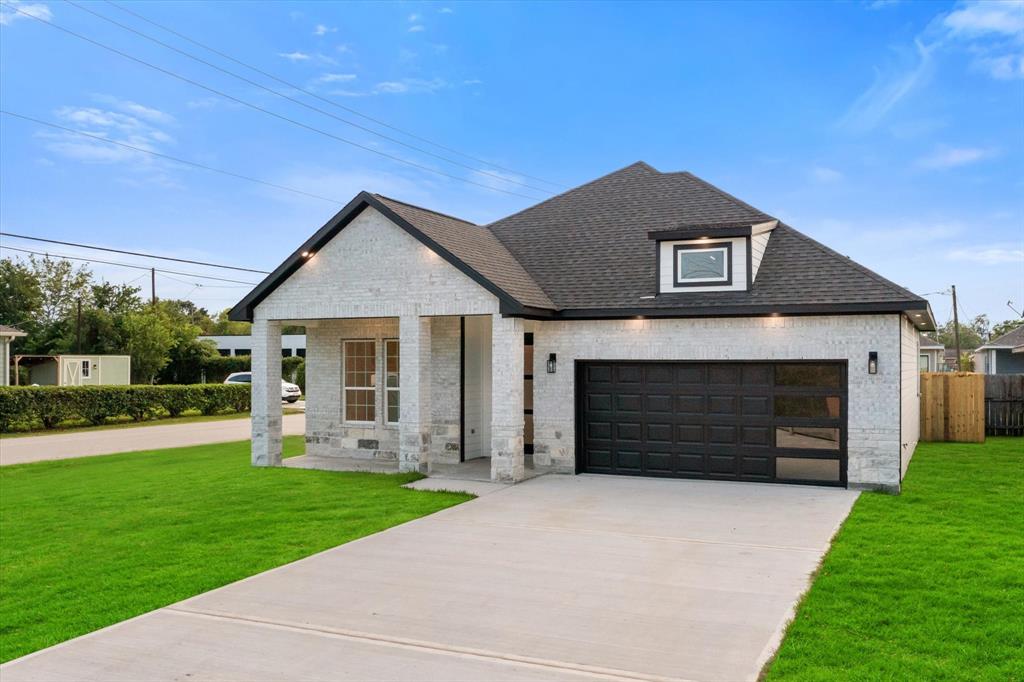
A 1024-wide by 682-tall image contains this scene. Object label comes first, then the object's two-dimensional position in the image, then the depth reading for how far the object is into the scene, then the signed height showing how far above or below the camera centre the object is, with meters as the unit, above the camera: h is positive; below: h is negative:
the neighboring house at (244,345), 63.00 +1.37
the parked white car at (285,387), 40.19 -1.30
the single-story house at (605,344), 13.40 +0.31
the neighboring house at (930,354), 42.22 +0.29
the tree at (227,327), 81.00 +3.52
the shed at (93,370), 37.12 -0.40
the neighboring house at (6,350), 33.19 +0.53
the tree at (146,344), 42.69 +0.96
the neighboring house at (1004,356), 36.22 +0.13
